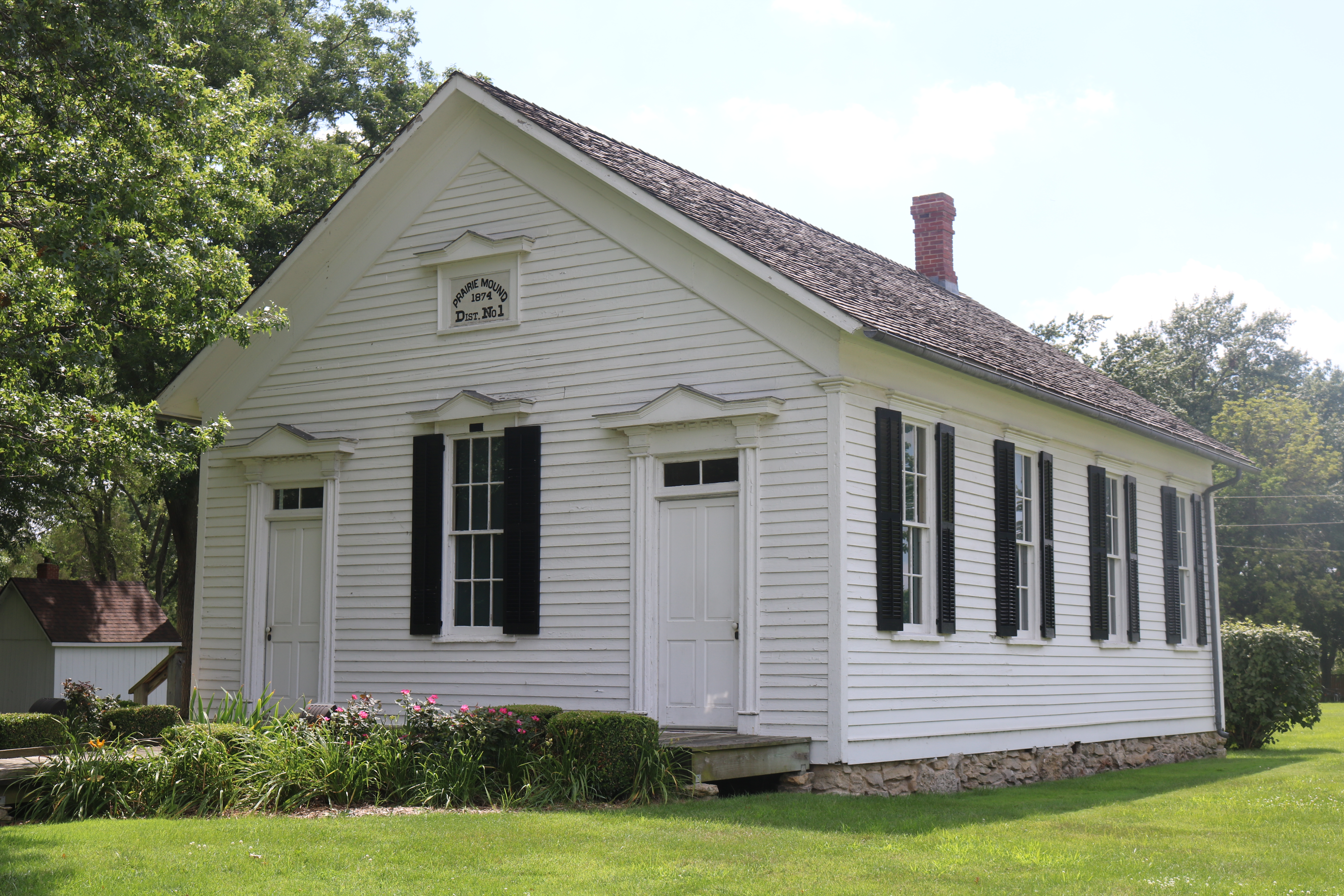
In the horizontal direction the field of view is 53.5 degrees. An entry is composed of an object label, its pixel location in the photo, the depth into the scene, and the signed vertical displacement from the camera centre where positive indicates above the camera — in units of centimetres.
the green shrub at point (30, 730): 1140 -124
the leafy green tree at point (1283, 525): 5116 +249
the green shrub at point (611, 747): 985 -119
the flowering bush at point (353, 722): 1054 -108
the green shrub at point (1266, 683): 2112 -151
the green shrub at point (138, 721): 1209 -124
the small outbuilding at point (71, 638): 2548 -102
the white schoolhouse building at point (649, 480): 1155 +104
